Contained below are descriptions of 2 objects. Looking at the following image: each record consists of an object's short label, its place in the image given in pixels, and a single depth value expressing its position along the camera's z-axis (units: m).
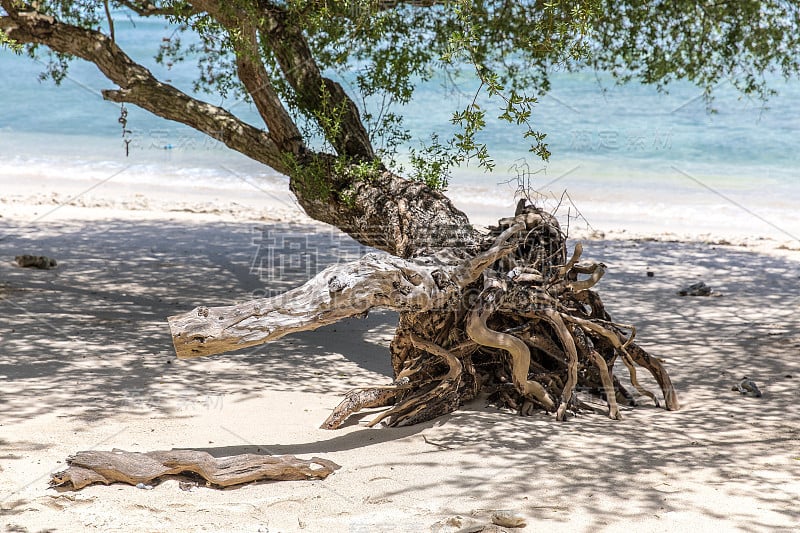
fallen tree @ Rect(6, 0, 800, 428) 5.00
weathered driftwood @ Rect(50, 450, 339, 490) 4.32
